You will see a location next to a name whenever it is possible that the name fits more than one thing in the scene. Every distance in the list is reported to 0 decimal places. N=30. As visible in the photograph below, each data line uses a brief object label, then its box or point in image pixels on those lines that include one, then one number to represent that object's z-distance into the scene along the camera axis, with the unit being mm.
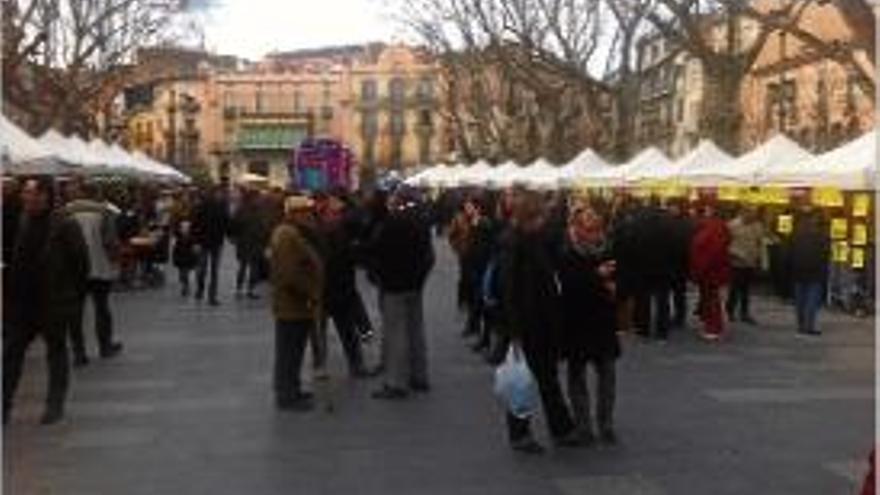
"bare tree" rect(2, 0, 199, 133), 46438
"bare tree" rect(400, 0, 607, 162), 53844
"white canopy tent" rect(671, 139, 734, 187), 28781
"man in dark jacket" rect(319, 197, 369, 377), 15203
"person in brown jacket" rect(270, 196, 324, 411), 12883
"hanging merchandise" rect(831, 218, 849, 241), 23859
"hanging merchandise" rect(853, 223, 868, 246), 23234
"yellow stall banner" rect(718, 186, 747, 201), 28859
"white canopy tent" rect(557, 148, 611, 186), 40034
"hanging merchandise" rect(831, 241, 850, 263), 23656
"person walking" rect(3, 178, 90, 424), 11938
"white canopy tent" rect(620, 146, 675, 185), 32656
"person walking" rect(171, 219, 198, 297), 25828
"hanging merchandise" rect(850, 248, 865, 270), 23234
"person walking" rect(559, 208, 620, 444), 10922
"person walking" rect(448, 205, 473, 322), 19100
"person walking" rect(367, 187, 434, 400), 13648
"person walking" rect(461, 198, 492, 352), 17703
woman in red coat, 19031
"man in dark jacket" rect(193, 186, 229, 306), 24438
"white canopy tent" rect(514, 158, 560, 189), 42112
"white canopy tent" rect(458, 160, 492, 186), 57222
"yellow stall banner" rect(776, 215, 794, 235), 25841
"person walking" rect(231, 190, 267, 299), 25250
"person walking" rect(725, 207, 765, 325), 21469
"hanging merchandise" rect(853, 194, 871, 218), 23516
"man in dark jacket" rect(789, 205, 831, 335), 19906
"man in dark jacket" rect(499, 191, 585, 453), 10766
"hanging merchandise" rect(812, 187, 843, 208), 24516
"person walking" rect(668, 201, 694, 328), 19438
